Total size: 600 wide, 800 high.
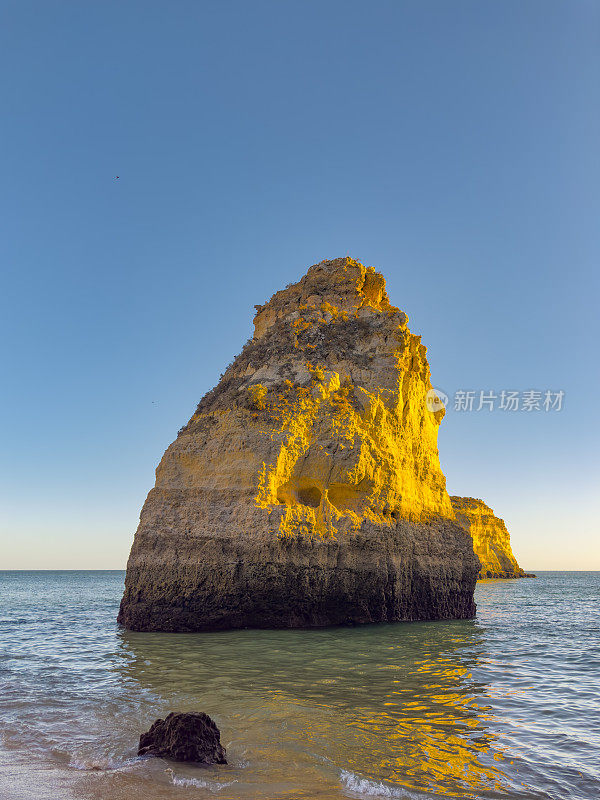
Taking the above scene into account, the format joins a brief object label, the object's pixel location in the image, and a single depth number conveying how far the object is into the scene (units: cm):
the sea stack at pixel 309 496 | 1595
